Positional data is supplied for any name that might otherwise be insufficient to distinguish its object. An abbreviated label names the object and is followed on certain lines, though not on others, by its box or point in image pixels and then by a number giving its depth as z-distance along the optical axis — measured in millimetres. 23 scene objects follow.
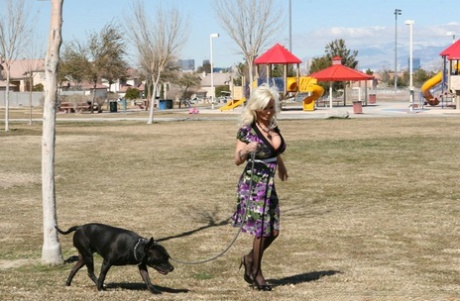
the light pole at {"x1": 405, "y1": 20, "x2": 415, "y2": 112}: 67412
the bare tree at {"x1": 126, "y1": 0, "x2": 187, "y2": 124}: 41094
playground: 46312
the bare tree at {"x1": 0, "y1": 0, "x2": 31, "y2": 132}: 32688
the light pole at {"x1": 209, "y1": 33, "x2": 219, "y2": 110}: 74125
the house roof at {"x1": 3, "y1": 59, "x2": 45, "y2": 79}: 121125
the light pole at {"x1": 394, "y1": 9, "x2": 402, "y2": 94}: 103088
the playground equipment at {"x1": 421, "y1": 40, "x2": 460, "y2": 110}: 45500
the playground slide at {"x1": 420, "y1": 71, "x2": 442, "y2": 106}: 51156
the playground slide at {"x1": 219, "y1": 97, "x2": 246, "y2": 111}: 53375
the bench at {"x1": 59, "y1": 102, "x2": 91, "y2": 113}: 55656
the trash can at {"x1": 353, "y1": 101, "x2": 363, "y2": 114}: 44406
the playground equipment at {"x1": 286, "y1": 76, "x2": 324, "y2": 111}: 50875
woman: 6445
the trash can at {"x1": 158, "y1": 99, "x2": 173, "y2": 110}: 64312
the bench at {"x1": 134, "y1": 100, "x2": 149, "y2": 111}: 63162
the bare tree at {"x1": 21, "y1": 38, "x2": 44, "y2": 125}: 41178
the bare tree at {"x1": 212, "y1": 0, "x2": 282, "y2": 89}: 52562
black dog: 6301
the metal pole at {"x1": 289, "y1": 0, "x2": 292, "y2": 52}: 70938
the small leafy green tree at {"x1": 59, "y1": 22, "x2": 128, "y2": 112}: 72000
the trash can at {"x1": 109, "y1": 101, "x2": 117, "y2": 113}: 57906
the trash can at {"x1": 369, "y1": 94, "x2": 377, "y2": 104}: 63094
